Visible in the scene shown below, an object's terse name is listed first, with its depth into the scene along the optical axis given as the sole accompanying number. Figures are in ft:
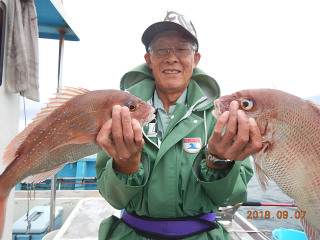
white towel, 2.61
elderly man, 1.57
